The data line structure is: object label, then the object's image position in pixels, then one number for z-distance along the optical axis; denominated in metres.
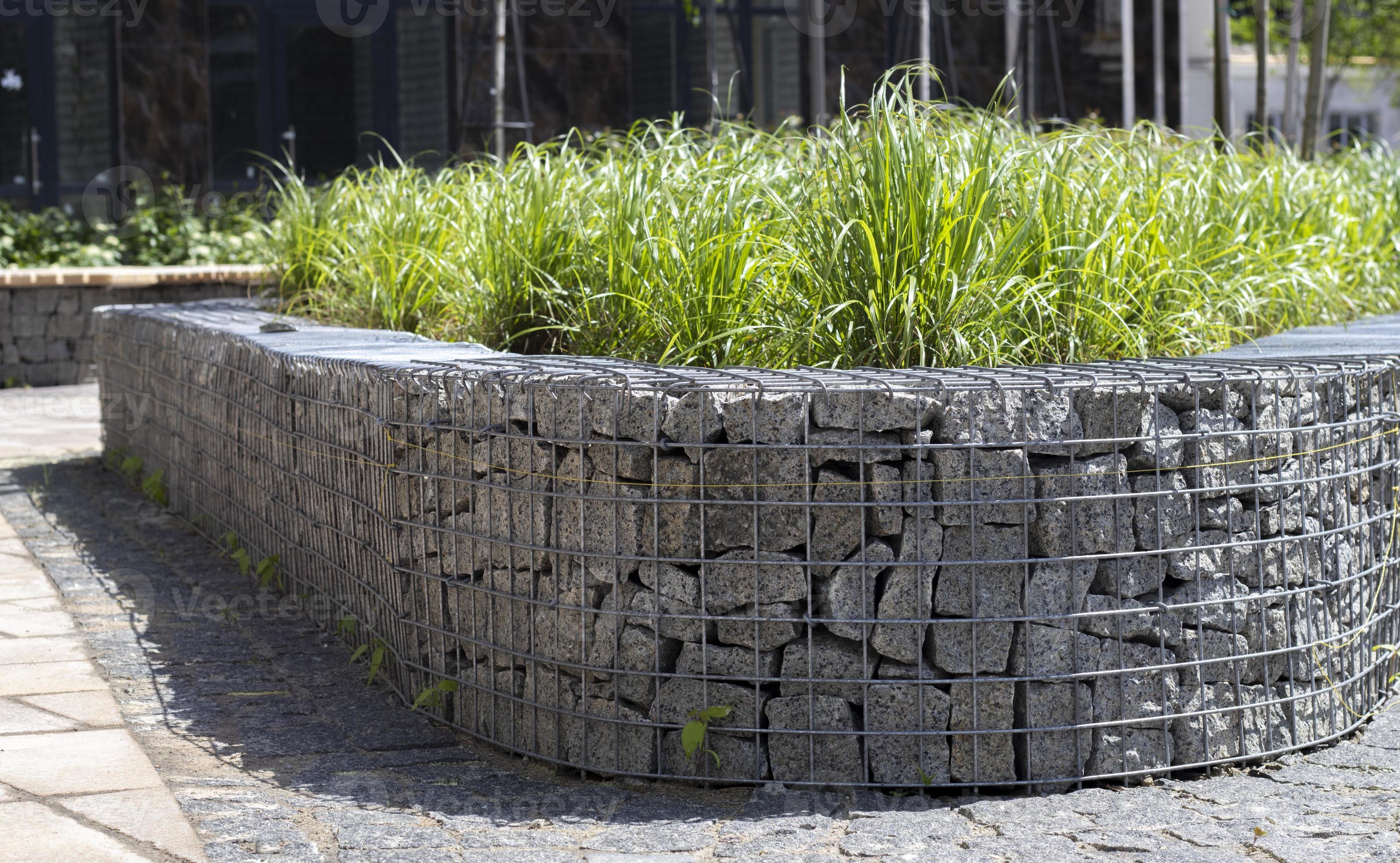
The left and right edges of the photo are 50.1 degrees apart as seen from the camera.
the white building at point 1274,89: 26.77
